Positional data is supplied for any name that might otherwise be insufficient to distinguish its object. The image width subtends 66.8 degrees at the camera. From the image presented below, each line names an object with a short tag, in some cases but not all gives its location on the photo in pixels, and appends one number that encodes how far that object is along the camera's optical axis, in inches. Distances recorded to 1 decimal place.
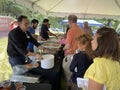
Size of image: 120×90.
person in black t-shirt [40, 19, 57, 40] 93.5
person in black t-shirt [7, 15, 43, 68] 46.4
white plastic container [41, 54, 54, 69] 40.7
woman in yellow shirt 20.9
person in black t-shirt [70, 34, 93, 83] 39.9
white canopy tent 95.8
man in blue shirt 74.6
